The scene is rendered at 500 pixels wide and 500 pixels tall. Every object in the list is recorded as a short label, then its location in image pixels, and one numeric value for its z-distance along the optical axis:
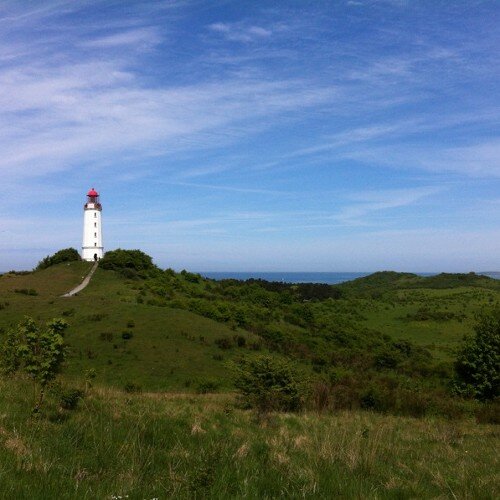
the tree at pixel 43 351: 8.96
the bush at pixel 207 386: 26.49
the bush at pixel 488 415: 20.11
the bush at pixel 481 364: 33.32
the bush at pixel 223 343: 38.41
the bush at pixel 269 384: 18.16
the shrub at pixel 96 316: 39.94
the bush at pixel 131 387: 22.67
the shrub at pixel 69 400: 9.48
